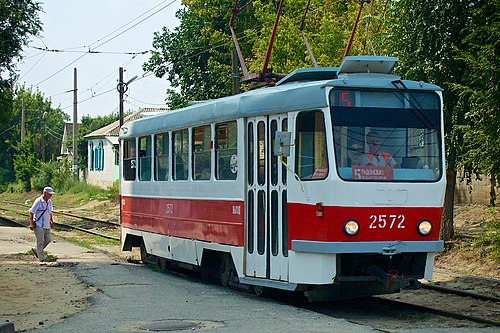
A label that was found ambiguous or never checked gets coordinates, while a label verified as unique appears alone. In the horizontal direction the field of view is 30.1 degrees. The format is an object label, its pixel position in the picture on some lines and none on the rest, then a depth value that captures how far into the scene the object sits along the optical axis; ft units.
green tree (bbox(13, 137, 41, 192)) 247.91
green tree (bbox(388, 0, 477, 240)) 64.44
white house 230.54
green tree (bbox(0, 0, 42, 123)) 111.75
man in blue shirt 66.13
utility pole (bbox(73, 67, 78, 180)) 180.24
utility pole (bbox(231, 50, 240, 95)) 94.95
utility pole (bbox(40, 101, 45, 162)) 255.09
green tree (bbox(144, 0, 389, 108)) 105.09
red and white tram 40.70
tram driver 41.19
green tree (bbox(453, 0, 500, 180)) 51.42
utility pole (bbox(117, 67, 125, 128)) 146.72
